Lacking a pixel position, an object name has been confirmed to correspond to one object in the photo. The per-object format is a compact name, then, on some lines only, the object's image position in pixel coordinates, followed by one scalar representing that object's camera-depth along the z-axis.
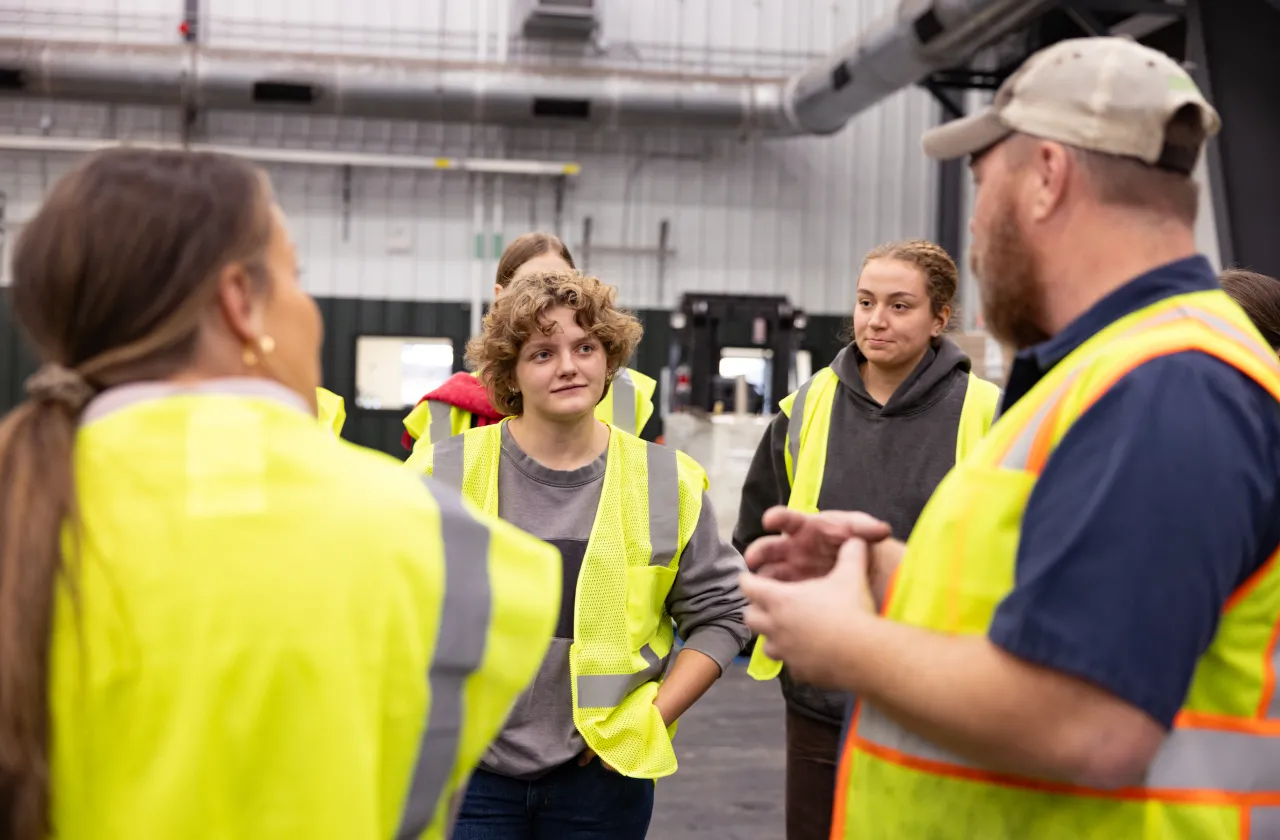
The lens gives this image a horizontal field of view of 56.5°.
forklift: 9.27
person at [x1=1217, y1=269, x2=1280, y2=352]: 2.21
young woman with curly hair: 2.04
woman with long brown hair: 0.90
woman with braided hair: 2.57
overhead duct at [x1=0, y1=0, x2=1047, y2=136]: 9.60
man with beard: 1.03
